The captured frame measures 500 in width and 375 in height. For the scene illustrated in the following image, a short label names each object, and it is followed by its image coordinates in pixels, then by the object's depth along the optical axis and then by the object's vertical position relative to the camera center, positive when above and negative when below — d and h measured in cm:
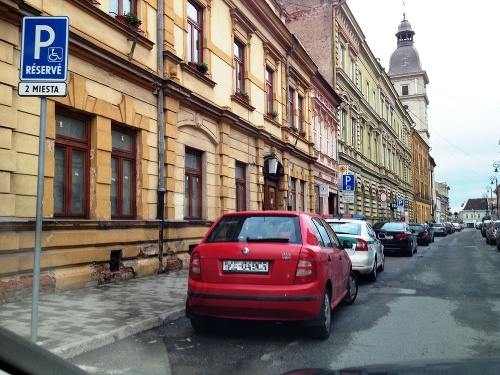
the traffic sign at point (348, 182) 2175 +166
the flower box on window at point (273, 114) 1986 +415
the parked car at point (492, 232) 2970 -76
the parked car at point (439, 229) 5166 -89
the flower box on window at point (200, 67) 1384 +422
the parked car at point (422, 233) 3039 -78
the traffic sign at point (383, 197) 3064 +140
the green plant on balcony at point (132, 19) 1088 +434
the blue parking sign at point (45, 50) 518 +174
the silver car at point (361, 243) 1134 -54
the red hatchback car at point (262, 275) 575 -64
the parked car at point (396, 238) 2014 -70
